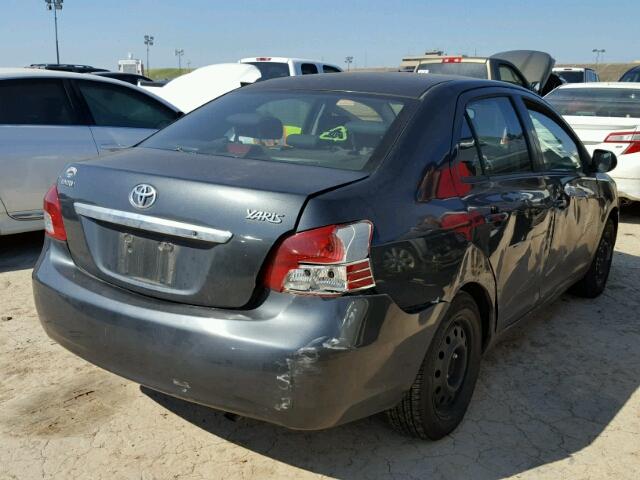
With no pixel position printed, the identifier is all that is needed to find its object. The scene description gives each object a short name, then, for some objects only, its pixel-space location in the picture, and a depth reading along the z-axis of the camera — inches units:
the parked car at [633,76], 696.4
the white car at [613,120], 289.1
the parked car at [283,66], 467.2
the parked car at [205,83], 404.2
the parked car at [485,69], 427.2
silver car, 213.8
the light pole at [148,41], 2790.4
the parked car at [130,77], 600.1
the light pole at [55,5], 1863.9
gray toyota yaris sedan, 91.5
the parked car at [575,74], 780.0
